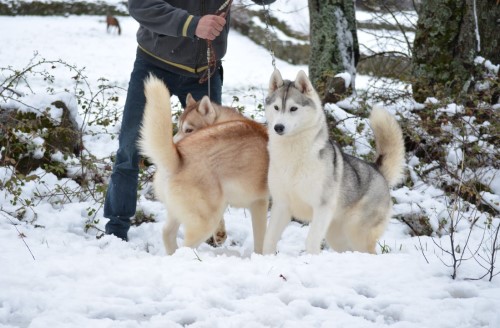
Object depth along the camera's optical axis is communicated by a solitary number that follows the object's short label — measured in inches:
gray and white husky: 160.6
